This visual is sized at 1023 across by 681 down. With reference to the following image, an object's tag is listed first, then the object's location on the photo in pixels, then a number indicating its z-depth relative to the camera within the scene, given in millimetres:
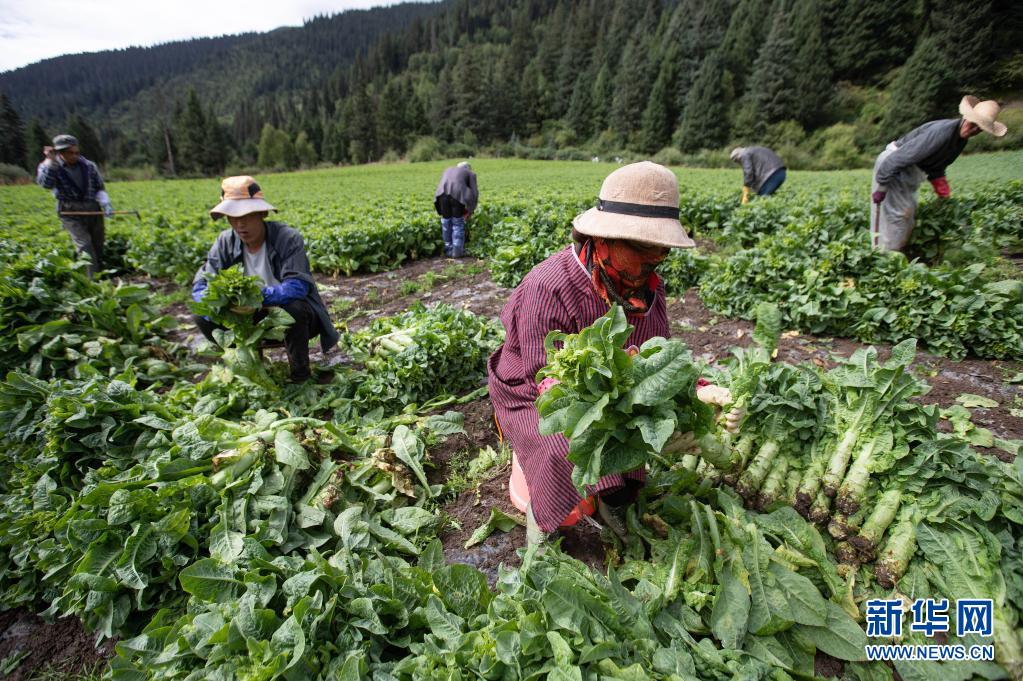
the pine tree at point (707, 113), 56750
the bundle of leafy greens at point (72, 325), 3773
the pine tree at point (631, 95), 67625
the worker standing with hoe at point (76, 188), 7199
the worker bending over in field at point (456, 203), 9648
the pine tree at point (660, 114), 62781
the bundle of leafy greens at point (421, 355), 3914
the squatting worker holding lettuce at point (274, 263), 3883
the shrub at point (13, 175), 37875
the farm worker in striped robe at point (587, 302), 2193
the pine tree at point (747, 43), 60500
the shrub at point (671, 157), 51900
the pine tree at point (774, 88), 52031
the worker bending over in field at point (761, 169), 10844
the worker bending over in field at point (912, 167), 5148
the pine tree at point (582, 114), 75812
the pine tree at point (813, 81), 50844
